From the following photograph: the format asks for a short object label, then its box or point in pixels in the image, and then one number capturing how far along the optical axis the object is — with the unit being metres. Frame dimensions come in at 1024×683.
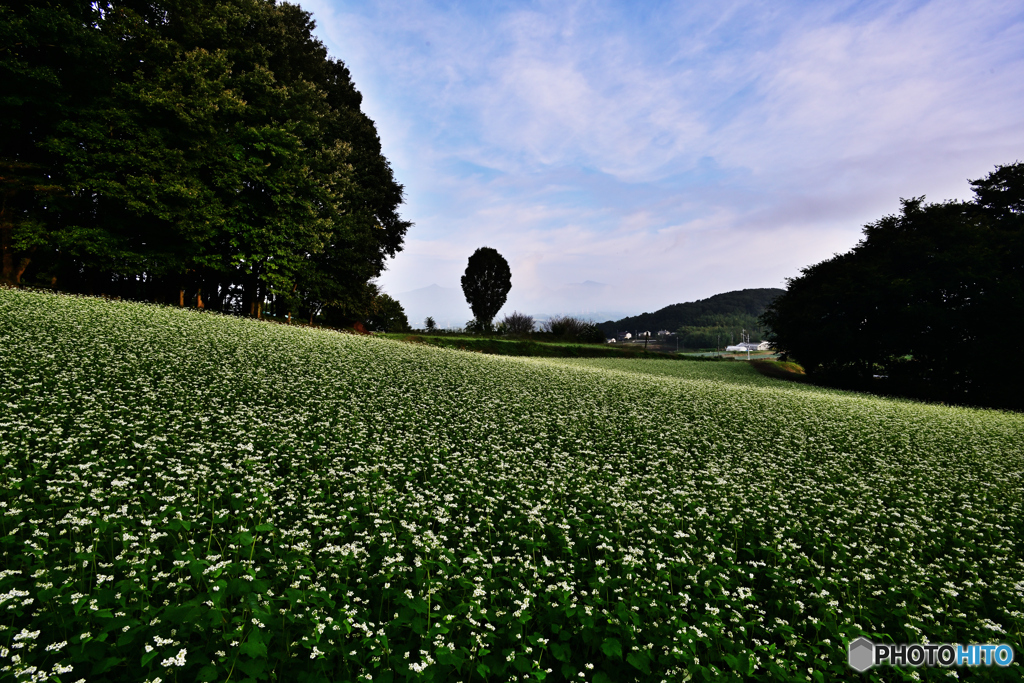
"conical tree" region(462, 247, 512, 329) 66.88
